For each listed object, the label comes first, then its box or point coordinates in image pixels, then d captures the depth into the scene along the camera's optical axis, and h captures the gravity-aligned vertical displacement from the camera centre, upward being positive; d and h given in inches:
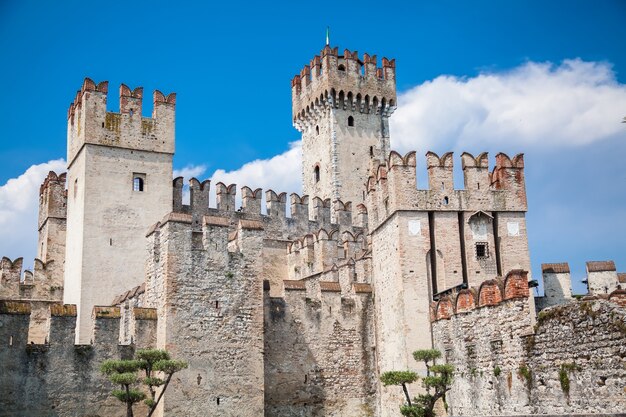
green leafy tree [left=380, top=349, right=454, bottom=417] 865.5 -21.1
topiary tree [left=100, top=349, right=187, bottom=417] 828.0 +0.0
